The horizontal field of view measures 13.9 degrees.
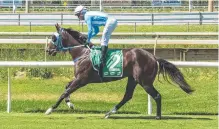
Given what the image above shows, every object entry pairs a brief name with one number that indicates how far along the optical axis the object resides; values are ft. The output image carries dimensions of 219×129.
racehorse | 42.93
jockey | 42.55
